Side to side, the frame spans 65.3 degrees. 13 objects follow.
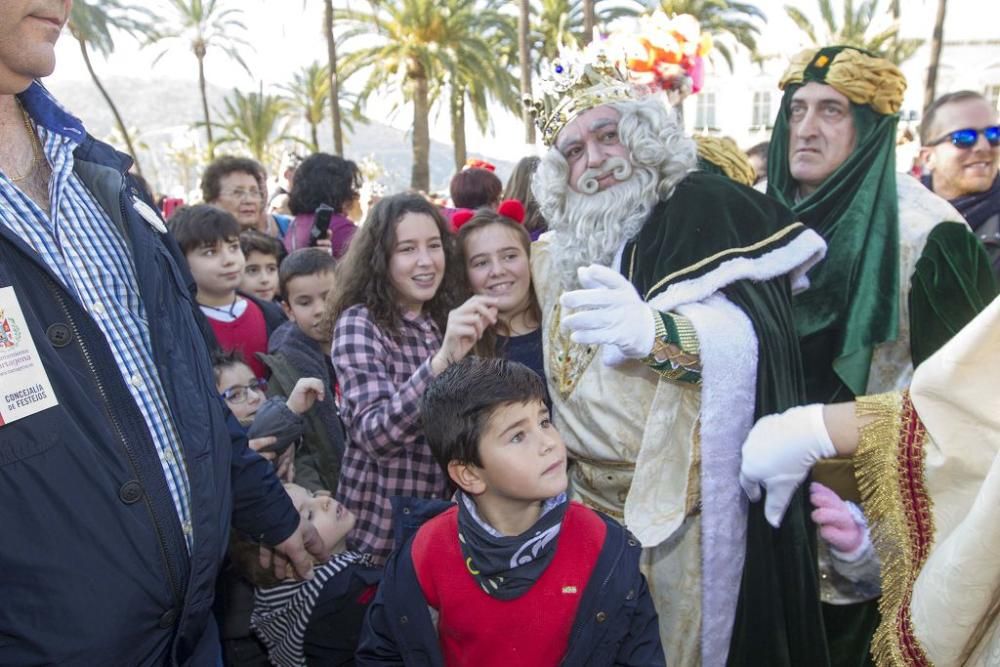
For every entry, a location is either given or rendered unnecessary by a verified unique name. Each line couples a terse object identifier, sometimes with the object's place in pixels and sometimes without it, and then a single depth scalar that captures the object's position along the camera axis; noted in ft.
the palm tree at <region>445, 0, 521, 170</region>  57.31
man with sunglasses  11.84
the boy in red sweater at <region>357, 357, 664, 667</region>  5.87
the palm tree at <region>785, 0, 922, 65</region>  75.05
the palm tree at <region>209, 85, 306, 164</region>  88.63
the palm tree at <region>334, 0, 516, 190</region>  56.70
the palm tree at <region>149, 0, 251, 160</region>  93.04
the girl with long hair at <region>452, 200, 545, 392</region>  9.38
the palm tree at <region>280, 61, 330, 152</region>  71.99
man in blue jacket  4.42
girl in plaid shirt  7.72
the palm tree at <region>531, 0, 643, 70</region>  60.23
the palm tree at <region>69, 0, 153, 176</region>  72.13
